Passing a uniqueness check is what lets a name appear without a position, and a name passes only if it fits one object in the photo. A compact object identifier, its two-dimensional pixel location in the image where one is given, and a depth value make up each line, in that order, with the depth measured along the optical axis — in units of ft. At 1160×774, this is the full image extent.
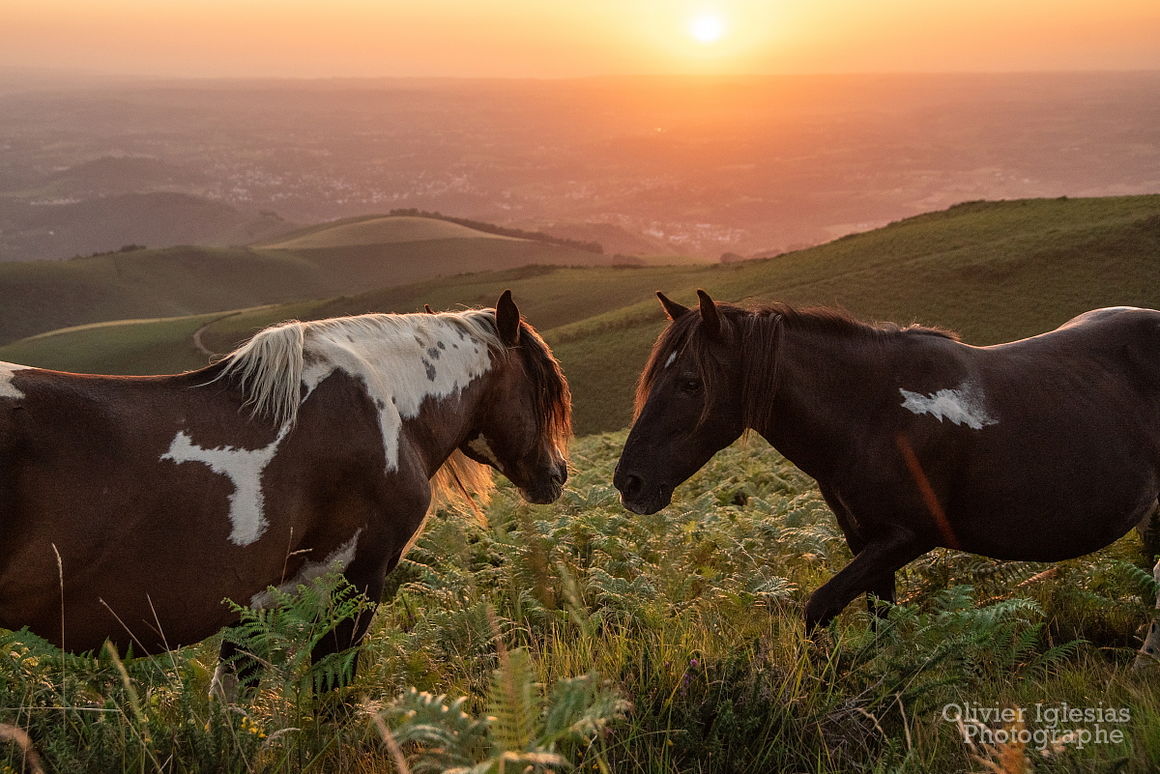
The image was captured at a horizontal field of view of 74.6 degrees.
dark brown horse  13.87
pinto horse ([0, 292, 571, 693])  9.93
